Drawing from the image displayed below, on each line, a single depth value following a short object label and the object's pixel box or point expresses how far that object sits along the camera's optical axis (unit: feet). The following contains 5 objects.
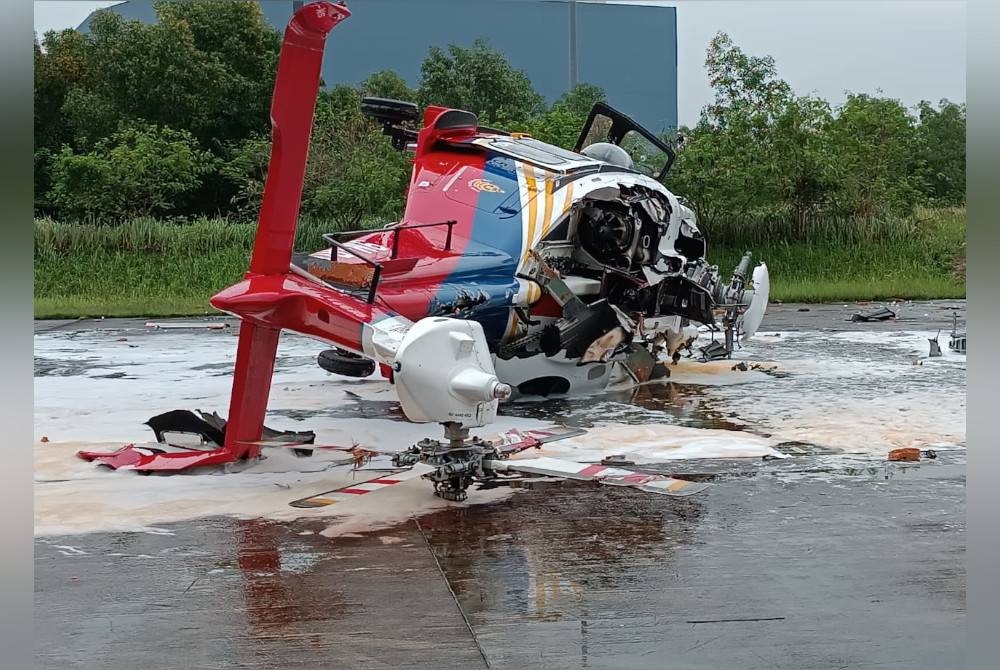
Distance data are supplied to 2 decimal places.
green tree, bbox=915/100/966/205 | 112.37
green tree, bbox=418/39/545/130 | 106.11
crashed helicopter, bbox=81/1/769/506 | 24.80
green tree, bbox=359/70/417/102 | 105.81
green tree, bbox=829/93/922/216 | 97.71
